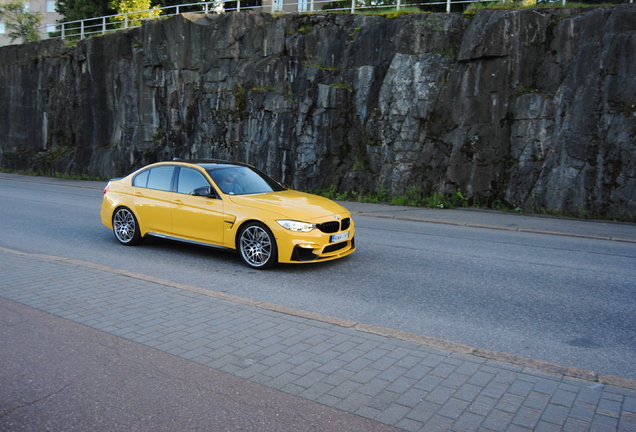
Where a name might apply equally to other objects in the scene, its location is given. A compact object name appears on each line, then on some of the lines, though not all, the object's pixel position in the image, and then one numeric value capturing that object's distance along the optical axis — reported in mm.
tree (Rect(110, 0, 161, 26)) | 31828
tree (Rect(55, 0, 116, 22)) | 38469
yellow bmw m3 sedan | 8016
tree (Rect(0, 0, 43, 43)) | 38438
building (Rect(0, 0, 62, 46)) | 67688
